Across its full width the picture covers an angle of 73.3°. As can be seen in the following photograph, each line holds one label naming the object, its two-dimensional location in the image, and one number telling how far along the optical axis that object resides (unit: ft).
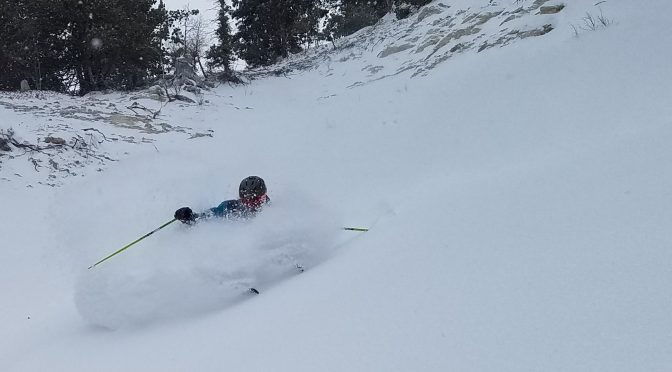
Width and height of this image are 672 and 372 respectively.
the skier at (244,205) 16.03
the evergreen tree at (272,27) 89.45
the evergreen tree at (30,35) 53.01
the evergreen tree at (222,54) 69.23
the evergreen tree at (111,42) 54.34
